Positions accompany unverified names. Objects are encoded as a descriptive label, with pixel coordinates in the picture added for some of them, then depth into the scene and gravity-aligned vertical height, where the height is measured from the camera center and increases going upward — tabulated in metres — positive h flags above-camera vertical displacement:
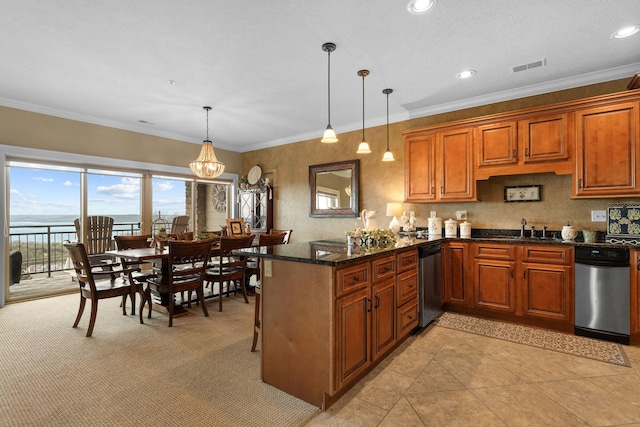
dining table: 3.48 -0.51
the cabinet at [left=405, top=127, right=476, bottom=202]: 4.03 +0.62
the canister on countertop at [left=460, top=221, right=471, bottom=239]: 4.09 -0.24
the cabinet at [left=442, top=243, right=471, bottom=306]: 3.77 -0.76
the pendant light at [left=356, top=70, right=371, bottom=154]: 3.49 +0.76
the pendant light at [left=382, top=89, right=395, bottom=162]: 4.01 +0.76
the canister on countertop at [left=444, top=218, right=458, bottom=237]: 4.14 -0.21
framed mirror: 5.42 +0.43
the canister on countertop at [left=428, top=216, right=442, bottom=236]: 4.30 -0.20
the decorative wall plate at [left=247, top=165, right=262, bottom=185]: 6.81 +0.84
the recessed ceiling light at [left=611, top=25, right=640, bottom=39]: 2.62 +1.55
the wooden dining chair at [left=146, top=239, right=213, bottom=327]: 3.43 -0.71
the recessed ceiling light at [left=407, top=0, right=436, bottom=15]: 2.30 +1.56
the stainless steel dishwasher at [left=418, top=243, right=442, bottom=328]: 3.20 -0.77
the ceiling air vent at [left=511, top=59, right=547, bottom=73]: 3.23 +1.56
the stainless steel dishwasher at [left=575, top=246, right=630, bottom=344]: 2.92 -0.79
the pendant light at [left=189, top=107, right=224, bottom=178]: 4.89 +0.79
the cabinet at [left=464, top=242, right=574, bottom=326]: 3.22 -0.77
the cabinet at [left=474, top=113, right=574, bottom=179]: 3.42 +0.77
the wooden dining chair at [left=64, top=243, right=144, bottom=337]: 3.15 -0.80
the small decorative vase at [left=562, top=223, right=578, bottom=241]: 3.46 -0.24
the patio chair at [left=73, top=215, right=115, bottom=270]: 5.09 -0.35
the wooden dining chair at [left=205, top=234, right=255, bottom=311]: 3.95 -0.74
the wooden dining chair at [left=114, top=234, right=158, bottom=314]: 3.83 -0.47
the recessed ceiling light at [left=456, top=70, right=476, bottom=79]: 3.47 +1.57
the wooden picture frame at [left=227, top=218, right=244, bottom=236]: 4.84 -0.22
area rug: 2.74 -1.26
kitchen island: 1.96 -0.72
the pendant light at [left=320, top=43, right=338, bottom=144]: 2.89 +1.54
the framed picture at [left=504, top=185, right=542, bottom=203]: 3.86 +0.23
